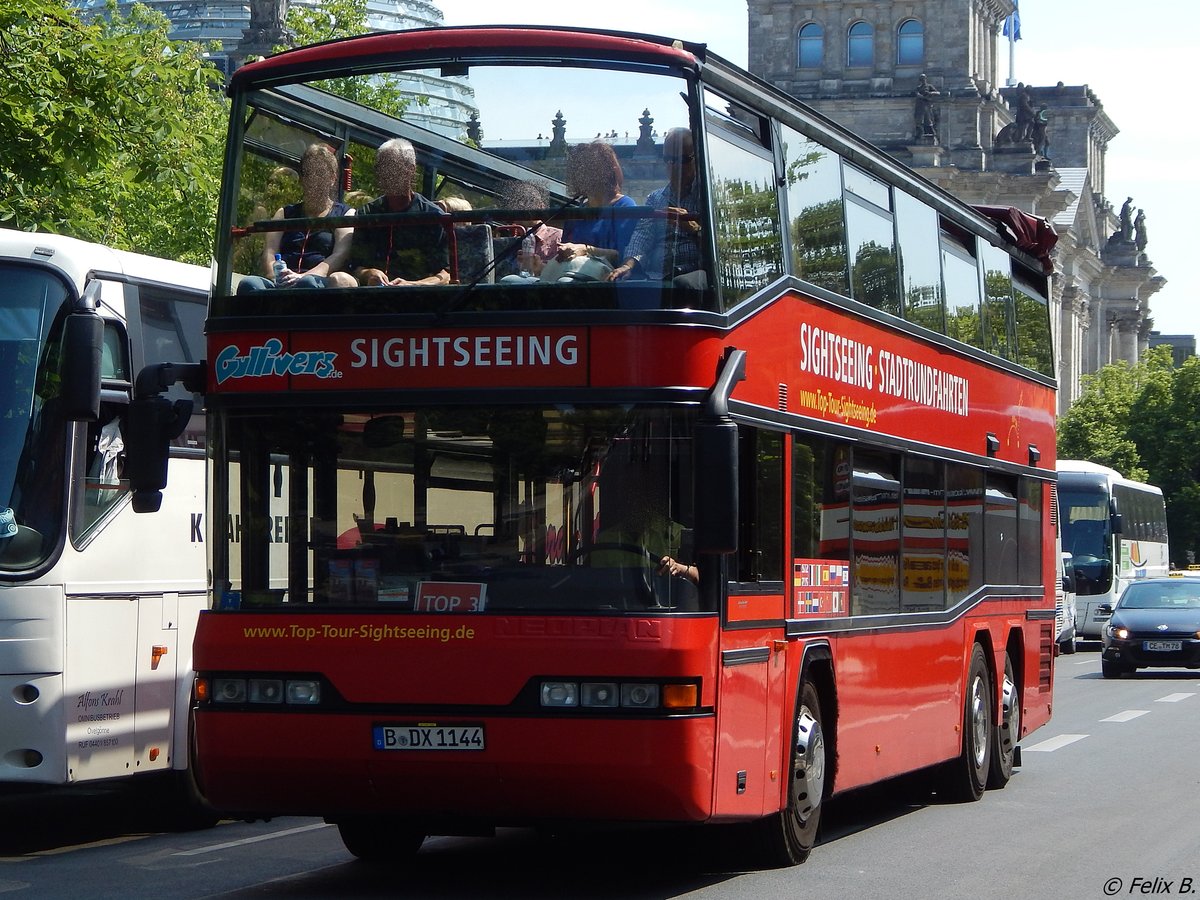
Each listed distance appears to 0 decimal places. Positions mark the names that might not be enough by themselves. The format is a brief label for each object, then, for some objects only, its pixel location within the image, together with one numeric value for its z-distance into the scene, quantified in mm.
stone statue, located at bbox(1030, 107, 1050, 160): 111812
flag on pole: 118250
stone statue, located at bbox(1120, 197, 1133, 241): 144875
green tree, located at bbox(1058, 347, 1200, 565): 96125
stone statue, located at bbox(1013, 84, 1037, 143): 111000
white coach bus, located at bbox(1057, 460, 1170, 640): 45250
